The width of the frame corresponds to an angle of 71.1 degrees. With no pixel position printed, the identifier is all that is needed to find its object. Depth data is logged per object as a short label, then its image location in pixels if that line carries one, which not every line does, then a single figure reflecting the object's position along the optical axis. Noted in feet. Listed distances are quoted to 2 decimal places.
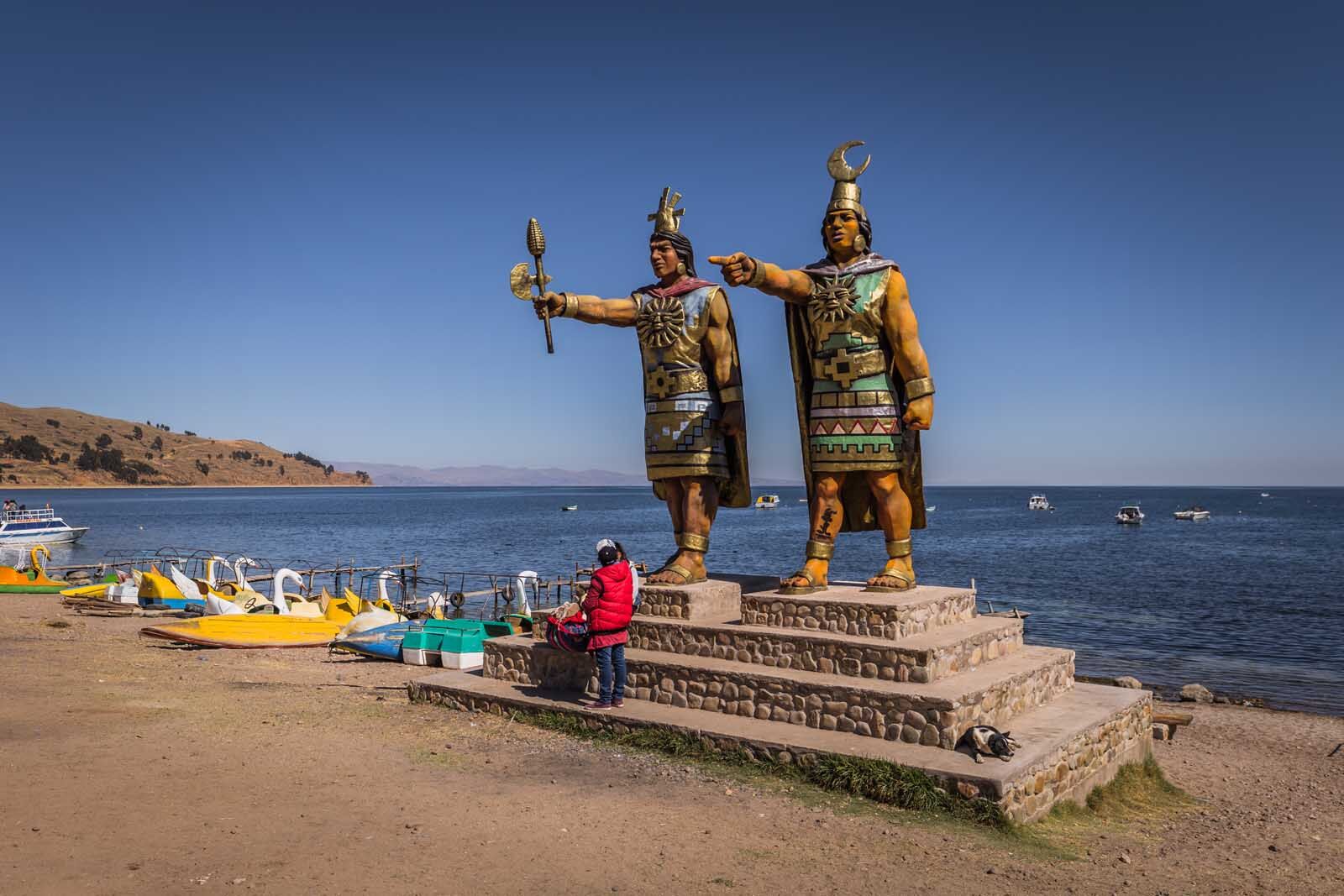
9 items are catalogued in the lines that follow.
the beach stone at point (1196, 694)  55.77
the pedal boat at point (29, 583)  81.30
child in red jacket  28.76
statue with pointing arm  29.04
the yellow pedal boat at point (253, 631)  50.85
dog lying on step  22.77
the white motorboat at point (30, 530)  151.94
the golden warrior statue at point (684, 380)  32.76
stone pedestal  23.98
